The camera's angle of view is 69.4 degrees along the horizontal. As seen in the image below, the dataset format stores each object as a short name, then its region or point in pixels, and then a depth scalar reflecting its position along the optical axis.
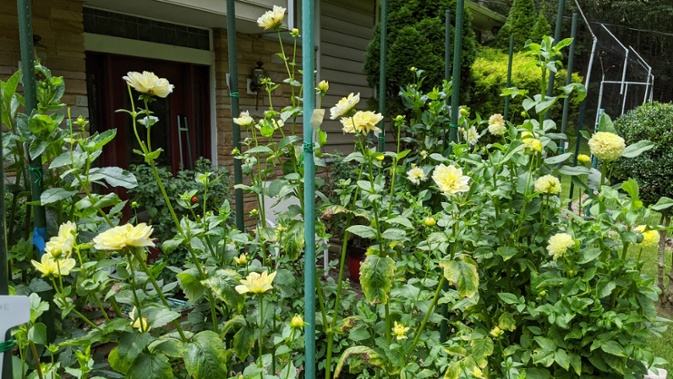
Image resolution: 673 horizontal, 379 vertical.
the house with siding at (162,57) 3.23
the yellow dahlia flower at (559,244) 1.17
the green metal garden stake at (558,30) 1.63
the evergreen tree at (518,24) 9.94
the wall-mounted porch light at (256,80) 4.52
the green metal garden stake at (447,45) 2.37
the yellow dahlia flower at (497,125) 1.63
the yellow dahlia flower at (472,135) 1.98
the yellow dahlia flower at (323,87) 1.28
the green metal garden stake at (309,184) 1.09
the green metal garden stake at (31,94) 1.03
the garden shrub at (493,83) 6.87
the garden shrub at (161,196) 3.05
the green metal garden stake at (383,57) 1.67
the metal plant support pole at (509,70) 2.15
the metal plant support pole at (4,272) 0.74
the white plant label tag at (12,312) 0.71
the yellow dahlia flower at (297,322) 0.99
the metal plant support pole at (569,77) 1.77
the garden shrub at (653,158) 3.52
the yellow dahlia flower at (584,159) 1.35
